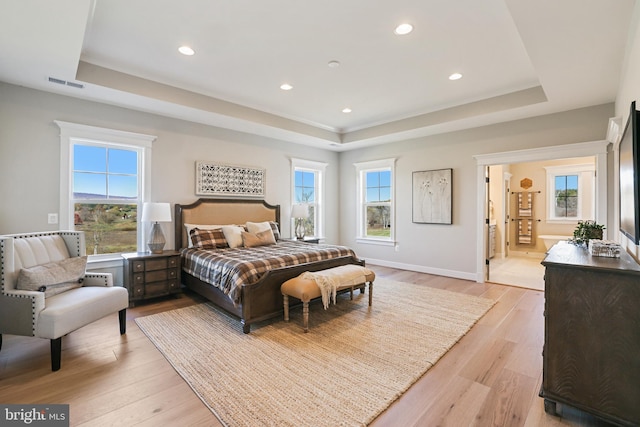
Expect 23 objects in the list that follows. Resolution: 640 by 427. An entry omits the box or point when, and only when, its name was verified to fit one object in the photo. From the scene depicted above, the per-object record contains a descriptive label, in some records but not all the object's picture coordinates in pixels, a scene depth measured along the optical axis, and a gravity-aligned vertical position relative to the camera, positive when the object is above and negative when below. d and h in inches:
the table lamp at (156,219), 158.2 -2.6
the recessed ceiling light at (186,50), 120.2 +67.1
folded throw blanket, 126.6 -28.3
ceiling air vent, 129.3 +57.9
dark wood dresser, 65.4 -28.3
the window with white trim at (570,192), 270.8 +21.8
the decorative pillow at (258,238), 179.5 -14.8
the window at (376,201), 248.5 +12.6
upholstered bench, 121.5 -30.1
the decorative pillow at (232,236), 176.2 -12.8
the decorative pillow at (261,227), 191.3 -8.2
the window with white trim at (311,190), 252.7 +21.4
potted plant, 103.8 -6.0
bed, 122.6 -22.8
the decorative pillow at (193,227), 176.7 -7.7
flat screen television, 68.5 +9.8
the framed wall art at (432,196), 211.8 +13.8
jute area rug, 76.2 -47.9
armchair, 92.0 -29.1
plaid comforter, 123.2 -21.5
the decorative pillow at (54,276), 97.7 -21.8
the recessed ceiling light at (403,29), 105.4 +66.8
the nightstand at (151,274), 148.7 -31.0
